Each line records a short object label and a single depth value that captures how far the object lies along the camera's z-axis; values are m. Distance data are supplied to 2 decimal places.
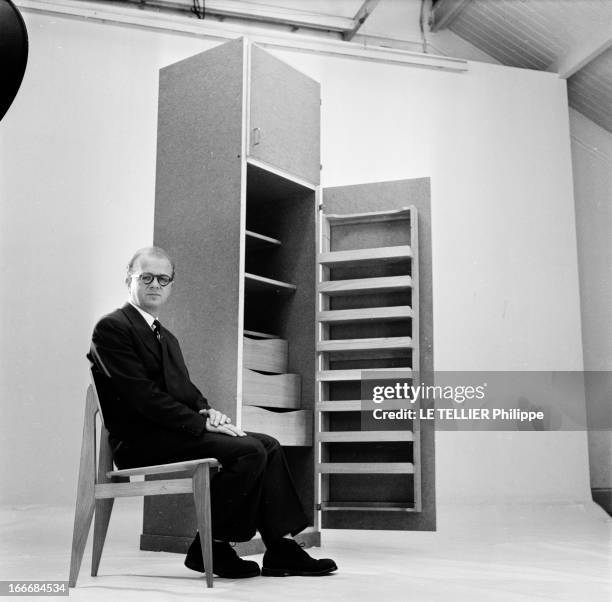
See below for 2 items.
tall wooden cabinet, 3.48
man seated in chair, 2.72
